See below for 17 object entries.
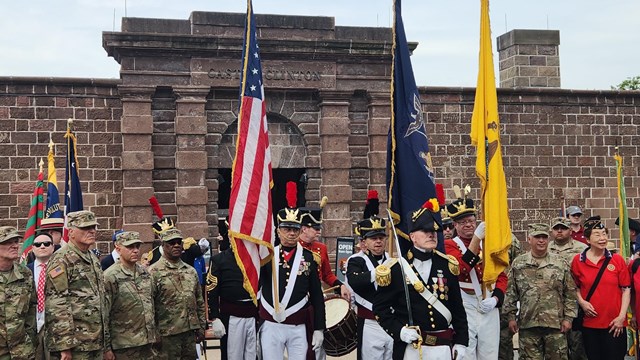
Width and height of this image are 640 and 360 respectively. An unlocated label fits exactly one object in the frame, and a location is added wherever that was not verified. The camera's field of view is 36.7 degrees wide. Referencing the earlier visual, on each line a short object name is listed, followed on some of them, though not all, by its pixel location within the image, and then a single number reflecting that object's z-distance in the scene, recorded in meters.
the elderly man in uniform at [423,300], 7.84
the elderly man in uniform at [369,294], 9.56
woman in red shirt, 10.07
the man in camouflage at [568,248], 10.42
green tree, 42.81
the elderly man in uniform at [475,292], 9.48
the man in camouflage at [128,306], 9.08
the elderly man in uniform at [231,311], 10.17
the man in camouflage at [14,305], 8.02
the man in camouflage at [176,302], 9.85
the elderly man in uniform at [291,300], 9.59
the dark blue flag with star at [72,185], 12.69
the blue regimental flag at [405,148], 8.92
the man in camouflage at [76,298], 8.13
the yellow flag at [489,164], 9.27
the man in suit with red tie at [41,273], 8.67
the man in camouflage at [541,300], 9.91
